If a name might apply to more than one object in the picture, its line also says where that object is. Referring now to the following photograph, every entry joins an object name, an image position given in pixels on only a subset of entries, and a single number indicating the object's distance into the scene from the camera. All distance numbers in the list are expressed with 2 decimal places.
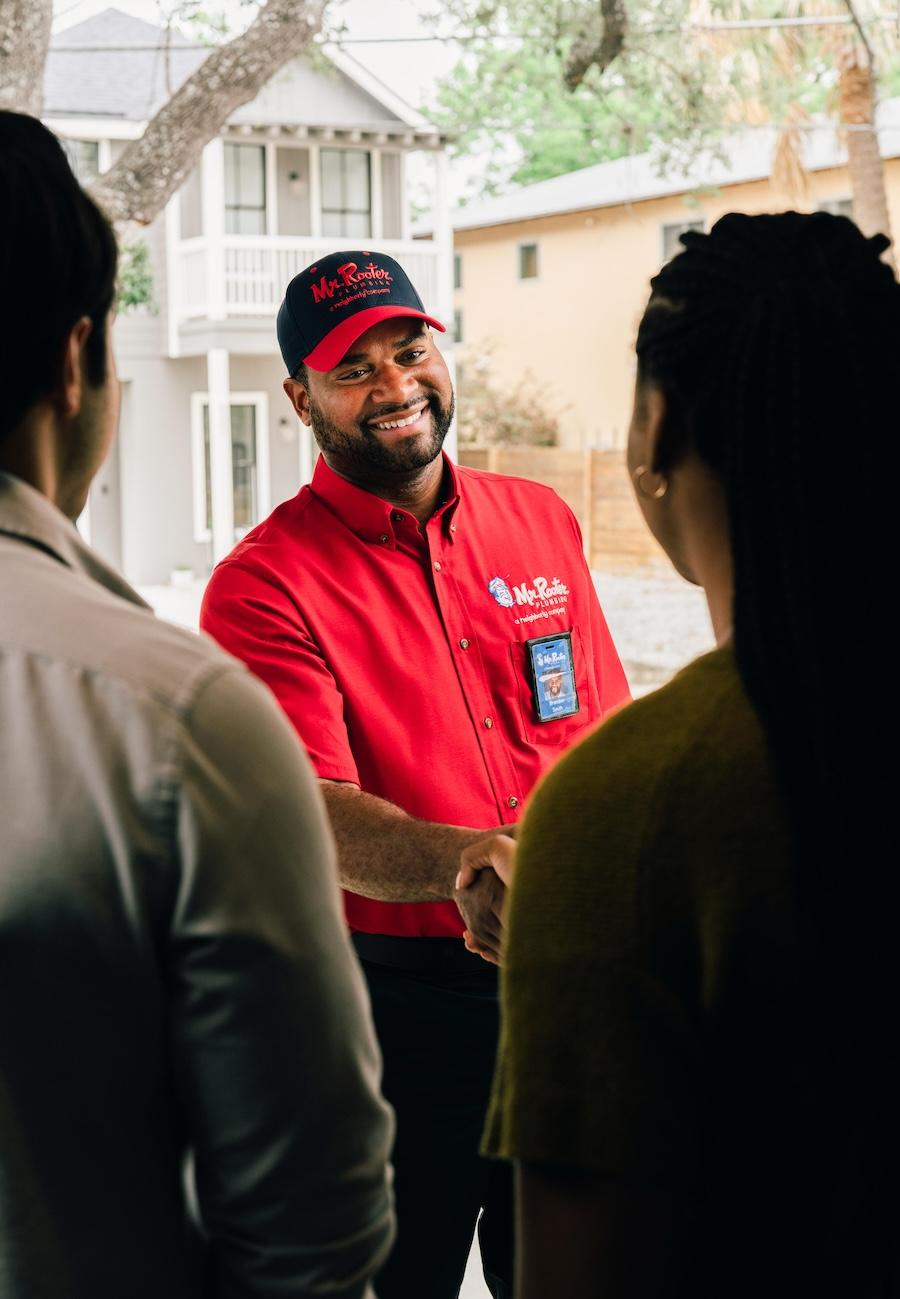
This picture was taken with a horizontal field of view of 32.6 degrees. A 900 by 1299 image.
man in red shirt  2.10
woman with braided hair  0.94
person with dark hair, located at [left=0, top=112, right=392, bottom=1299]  0.96
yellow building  19.70
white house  15.65
